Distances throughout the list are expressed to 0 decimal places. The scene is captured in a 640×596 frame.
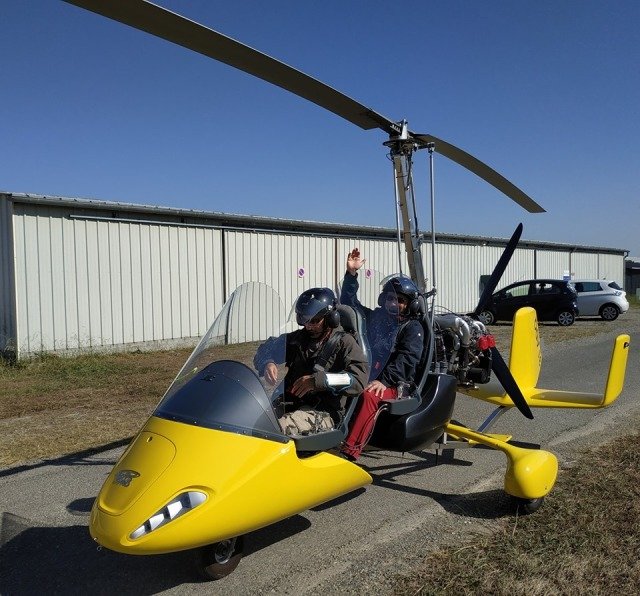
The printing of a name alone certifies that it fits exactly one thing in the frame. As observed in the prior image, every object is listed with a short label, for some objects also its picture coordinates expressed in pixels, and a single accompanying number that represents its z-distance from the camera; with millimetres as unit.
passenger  4070
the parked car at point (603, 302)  20391
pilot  3635
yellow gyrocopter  2762
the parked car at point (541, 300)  18750
